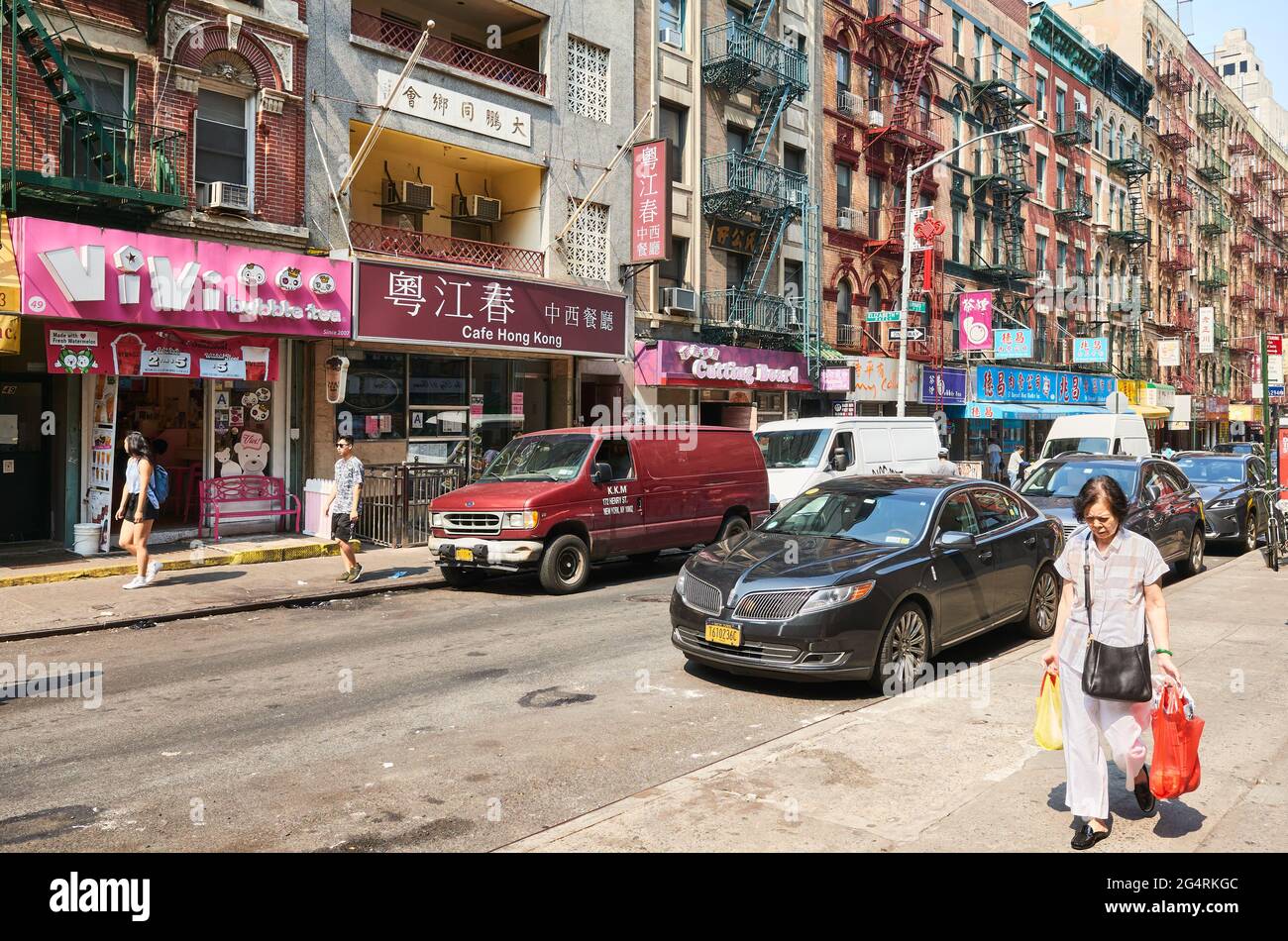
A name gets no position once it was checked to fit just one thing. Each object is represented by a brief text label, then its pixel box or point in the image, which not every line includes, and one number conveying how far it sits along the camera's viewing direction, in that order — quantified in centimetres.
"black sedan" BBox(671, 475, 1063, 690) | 736
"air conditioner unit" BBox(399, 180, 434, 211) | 1927
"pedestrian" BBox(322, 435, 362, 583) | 1295
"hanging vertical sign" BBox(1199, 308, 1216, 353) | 5578
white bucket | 1388
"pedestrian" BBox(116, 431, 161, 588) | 1200
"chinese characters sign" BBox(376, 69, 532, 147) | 1828
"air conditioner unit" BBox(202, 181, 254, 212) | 1535
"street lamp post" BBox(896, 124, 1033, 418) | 2330
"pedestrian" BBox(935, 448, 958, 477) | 1969
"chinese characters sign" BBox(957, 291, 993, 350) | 3061
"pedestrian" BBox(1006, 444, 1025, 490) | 2862
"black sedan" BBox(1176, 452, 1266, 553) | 1692
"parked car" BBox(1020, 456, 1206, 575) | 1295
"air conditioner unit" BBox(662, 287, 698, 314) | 2420
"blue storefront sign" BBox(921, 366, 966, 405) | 3256
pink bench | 1575
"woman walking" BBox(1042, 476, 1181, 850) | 455
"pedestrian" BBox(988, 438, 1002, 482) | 3428
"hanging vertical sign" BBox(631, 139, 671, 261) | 2248
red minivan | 1238
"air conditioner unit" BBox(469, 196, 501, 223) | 2114
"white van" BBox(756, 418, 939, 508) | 1756
